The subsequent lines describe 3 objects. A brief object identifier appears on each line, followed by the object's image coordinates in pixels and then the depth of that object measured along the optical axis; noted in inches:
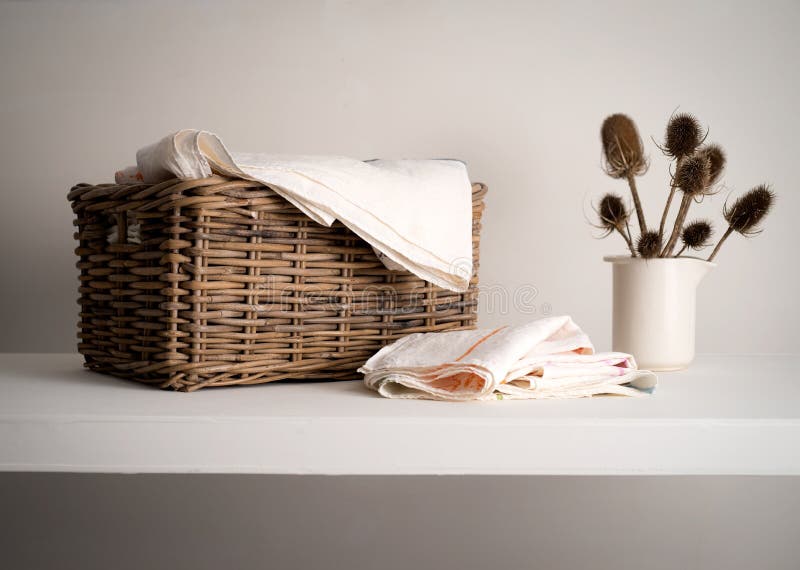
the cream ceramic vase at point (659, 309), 37.9
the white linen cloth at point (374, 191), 28.7
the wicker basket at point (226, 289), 29.0
